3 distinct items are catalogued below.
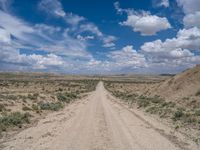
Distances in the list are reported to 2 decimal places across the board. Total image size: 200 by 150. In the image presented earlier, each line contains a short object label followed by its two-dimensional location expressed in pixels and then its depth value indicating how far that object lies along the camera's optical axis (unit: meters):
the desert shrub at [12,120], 9.36
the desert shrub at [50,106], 15.02
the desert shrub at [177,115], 11.56
